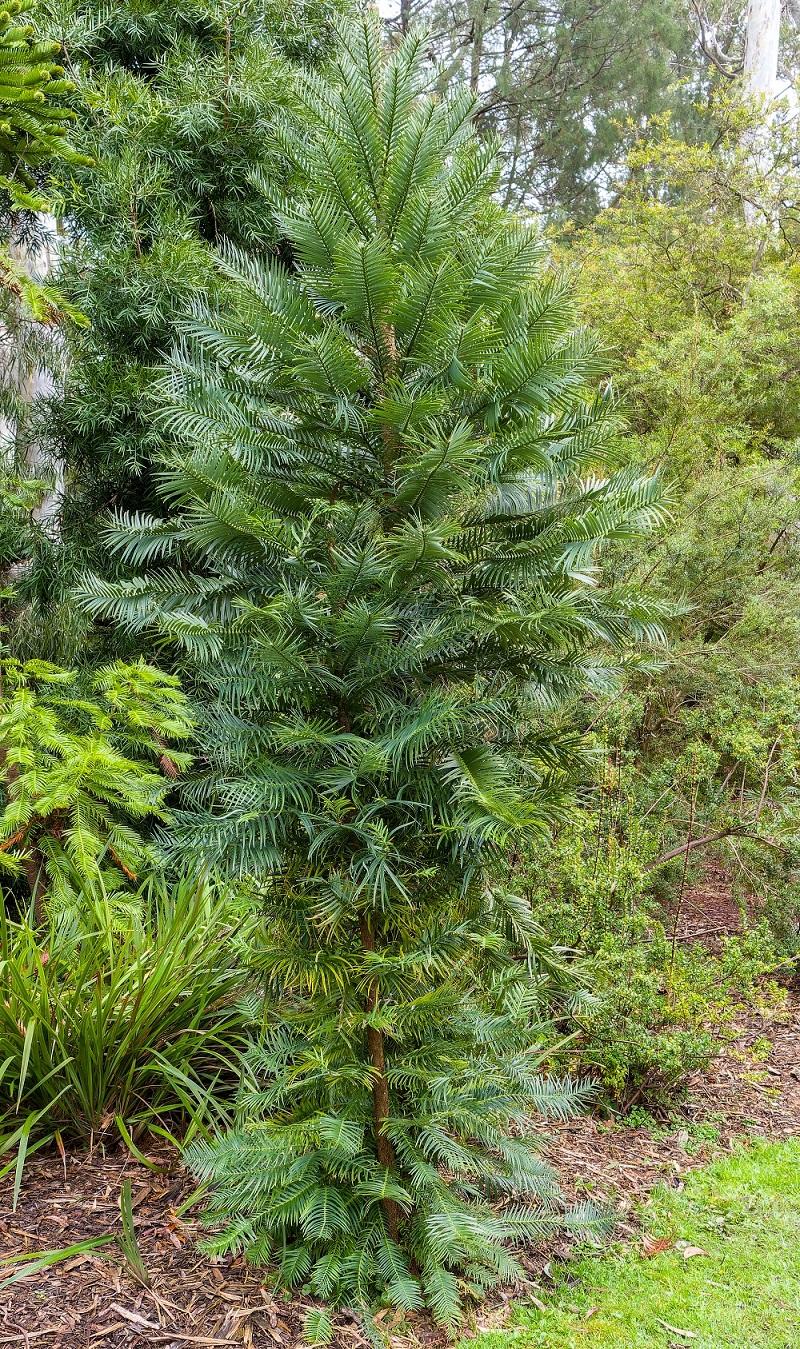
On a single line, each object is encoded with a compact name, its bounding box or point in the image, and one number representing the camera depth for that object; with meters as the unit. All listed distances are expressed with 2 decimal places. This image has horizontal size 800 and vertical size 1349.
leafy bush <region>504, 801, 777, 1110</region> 4.33
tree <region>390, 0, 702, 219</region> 14.98
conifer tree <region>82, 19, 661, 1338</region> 2.74
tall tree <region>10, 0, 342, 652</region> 5.51
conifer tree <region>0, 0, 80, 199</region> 3.71
